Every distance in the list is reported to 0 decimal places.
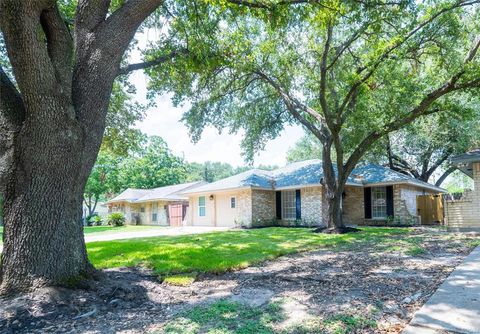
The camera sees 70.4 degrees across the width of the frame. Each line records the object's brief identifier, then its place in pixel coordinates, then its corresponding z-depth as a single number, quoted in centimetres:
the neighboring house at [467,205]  1188
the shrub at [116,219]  2828
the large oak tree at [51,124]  423
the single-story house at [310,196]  1814
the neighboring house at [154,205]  2697
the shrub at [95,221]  3150
